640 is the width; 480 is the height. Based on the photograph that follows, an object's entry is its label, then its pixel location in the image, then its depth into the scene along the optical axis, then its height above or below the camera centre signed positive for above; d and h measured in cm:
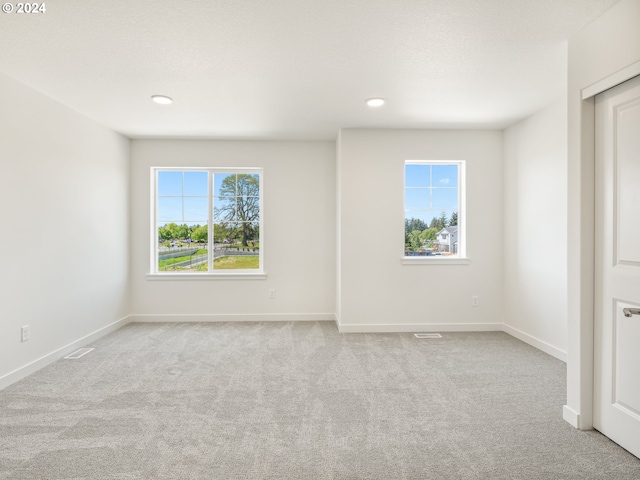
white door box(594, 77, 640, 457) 191 -16
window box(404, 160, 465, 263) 457 +38
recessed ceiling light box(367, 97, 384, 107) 334 +132
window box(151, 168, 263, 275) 497 +25
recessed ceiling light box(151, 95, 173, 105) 325 +130
